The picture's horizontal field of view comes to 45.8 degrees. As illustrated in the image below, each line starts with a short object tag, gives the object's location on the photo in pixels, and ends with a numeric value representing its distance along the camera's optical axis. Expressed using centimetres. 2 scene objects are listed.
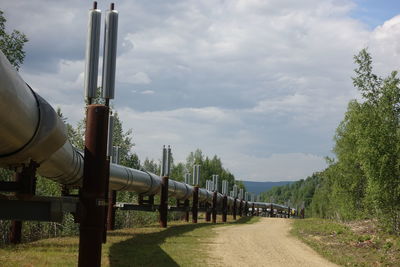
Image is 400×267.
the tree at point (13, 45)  3206
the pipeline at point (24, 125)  671
